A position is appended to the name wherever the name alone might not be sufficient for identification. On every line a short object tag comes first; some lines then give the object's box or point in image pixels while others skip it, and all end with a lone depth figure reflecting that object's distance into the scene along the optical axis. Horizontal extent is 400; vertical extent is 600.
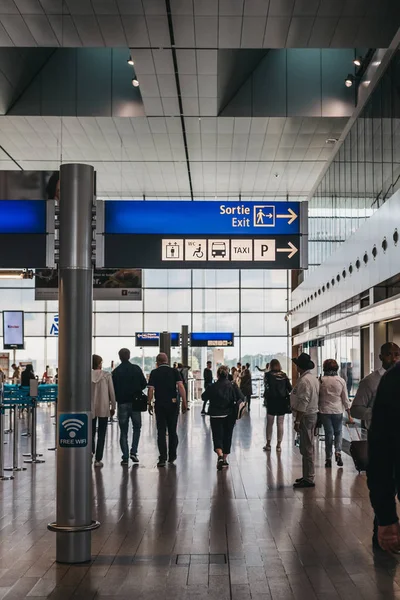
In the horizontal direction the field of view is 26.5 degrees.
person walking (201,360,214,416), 32.84
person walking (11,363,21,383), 31.21
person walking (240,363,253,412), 30.80
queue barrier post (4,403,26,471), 12.70
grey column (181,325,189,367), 34.19
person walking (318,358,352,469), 12.95
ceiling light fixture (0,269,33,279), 24.00
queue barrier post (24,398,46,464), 13.70
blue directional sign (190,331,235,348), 40.16
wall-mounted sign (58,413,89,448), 6.78
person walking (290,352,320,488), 11.09
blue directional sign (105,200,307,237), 7.59
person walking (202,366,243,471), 12.92
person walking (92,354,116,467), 13.13
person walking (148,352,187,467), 13.27
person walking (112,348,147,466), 13.28
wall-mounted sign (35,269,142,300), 27.19
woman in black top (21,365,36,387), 24.32
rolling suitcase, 6.63
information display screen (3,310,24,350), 22.94
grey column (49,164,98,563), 6.67
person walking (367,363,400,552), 3.06
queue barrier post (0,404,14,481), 11.56
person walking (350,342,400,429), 8.33
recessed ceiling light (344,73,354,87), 19.06
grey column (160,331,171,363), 28.97
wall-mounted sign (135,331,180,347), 38.62
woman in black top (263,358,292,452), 15.01
